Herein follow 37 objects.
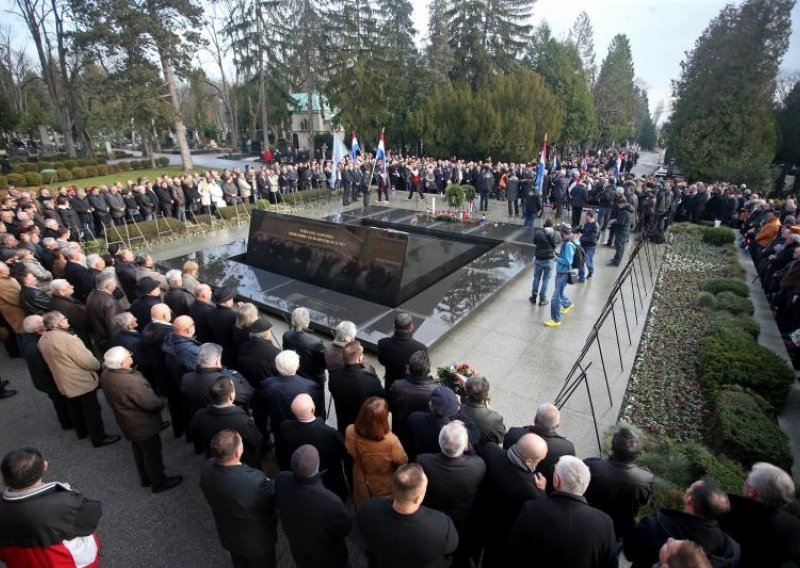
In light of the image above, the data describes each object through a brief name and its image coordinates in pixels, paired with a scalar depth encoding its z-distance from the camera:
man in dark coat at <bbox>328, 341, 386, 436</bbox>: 4.45
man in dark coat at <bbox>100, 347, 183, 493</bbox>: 4.28
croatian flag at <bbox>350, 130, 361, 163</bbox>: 17.09
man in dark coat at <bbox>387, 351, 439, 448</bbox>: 4.19
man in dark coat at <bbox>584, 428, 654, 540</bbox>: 3.21
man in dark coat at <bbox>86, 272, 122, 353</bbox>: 6.12
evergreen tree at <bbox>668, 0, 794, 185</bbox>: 23.52
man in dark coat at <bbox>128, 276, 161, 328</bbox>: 6.04
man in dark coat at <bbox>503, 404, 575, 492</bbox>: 3.45
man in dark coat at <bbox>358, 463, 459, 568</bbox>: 2.61
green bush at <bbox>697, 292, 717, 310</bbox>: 8.72
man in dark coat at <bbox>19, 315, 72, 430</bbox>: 5.14
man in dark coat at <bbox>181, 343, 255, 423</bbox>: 4.25
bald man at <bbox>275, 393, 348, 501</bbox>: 3.61
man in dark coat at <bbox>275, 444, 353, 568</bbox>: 2.92
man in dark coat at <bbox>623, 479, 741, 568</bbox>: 2.55
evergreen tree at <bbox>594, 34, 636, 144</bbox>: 49.59
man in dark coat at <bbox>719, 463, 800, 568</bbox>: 2.82
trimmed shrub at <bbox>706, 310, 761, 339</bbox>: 7.26
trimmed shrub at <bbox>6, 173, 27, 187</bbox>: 27.25
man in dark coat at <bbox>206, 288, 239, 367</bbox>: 5.79
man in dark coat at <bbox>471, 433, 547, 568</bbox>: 3.13
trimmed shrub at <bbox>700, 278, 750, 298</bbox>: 9.17
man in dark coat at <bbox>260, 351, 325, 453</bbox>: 4.22
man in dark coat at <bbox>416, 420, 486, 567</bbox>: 3.08
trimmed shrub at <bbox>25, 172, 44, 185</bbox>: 28.23
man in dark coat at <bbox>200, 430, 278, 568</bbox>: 3.09
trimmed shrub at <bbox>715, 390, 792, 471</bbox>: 4.67
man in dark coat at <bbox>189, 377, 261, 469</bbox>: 3.79
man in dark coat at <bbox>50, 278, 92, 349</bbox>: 6.24
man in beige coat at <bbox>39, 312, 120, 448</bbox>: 4.85
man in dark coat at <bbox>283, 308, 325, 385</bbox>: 5.21
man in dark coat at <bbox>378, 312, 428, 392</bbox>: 5.08
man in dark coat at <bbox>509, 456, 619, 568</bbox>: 2.64
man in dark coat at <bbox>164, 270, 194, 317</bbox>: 6.64
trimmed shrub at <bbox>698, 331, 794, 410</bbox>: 5.88
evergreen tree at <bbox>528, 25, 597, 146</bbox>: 37.88
